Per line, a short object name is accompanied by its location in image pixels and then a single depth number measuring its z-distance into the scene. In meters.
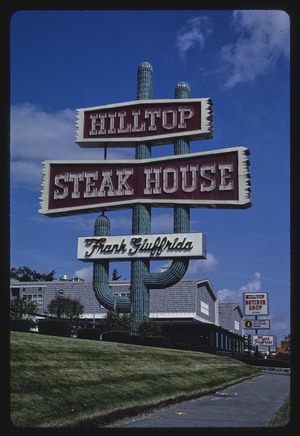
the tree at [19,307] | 50.62
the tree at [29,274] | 140.12
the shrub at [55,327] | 29.97
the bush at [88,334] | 33.69
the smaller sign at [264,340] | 95.64
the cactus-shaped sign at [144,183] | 43.38
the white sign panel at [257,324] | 91.94
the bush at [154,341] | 38.87
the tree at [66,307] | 62.50
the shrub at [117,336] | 35.34
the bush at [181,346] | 47.27
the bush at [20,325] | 26.42
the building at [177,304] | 79.44
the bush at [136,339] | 36.80
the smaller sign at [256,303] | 90.68
